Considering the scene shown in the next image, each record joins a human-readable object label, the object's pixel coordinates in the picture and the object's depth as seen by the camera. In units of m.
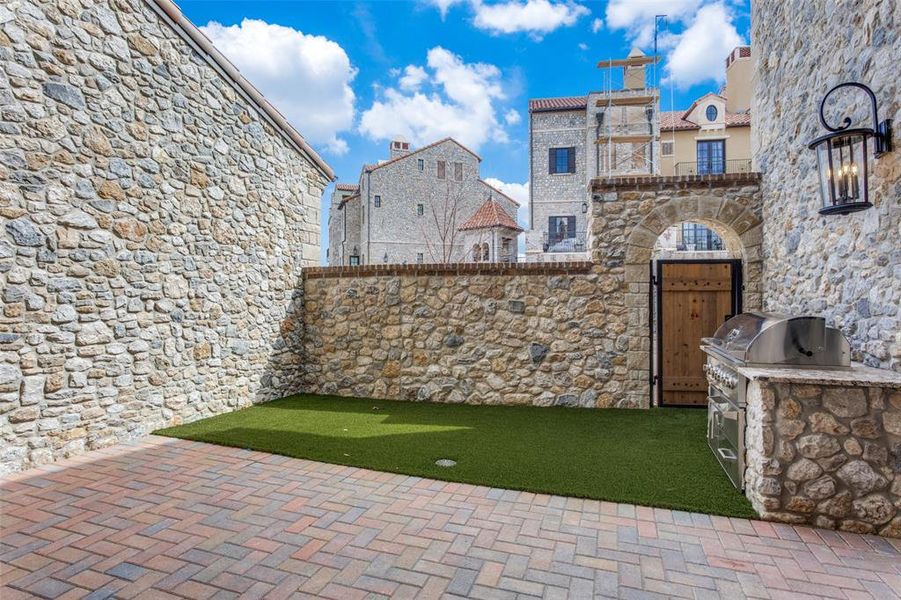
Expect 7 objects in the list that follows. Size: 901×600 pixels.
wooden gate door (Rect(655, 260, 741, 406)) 6.67
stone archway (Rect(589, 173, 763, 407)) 6.34
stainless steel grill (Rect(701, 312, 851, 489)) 3.53
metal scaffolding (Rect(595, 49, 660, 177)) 21.88
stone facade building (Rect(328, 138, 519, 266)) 24.83
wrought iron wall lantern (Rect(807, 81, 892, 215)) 3.61
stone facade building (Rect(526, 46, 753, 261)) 20.94
